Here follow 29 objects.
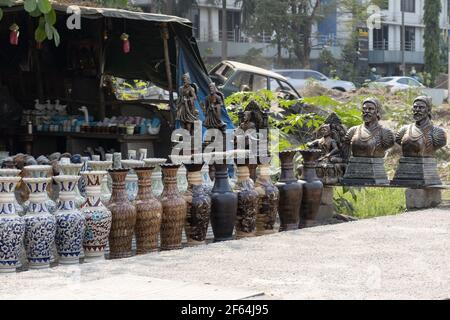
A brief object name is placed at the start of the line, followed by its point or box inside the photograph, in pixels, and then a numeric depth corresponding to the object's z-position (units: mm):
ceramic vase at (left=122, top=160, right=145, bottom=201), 10309
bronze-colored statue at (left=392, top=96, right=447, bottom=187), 13152
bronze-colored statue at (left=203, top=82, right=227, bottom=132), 14571
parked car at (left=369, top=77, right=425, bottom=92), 39380
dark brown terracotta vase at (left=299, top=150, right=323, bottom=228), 12323
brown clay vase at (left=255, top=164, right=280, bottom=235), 11482
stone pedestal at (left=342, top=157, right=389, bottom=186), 13436
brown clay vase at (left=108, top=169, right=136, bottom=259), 9561
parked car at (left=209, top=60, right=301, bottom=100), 23816
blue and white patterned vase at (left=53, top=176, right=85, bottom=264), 9070
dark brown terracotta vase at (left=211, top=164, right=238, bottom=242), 10784
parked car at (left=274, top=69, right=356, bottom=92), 39708
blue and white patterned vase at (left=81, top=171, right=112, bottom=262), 9294
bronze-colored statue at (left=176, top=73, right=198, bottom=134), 15106
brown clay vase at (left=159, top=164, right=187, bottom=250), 10140
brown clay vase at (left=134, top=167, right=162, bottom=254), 9818
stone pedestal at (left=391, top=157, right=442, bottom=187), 13185
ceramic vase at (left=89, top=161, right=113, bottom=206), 10052
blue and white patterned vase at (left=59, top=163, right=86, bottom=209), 10146
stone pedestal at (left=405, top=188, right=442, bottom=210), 13349
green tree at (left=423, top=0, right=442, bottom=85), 48767
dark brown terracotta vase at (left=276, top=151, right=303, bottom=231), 12006
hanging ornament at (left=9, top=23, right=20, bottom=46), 16820
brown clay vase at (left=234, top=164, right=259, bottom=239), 11166
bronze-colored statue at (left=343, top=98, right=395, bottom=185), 13392
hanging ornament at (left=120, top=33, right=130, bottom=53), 17343
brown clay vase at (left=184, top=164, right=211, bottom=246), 10533
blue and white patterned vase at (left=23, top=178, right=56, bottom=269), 8863
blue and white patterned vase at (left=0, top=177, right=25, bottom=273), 8677
